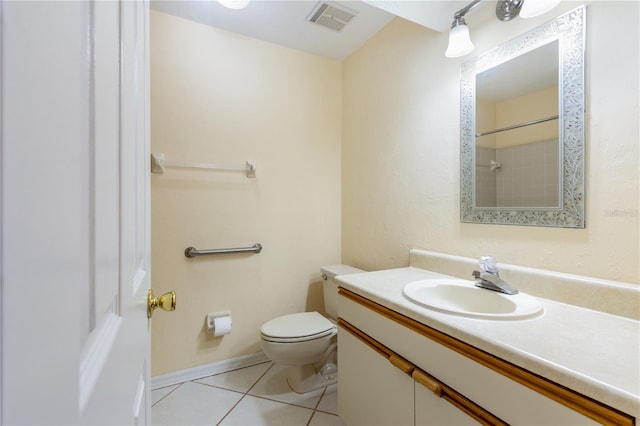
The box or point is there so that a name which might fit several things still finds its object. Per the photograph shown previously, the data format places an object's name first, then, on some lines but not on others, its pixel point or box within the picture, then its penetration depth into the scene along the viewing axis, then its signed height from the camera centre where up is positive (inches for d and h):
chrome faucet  42.1 -10.3
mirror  38.8 +13.3
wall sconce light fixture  38.2 +31.4
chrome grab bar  69.1 -10.3
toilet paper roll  70.0 -29.1
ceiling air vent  64.1 +47.5
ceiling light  53.9 +40.8
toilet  60.9 -29.9
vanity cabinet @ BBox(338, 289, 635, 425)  23.5 -18.9
